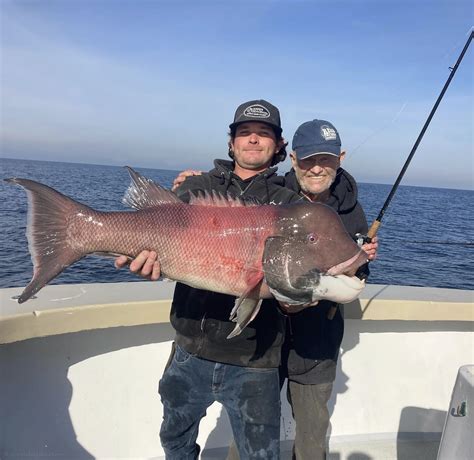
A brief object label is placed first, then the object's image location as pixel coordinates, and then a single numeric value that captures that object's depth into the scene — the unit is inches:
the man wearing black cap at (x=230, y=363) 96.6
